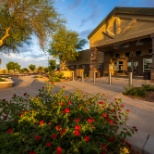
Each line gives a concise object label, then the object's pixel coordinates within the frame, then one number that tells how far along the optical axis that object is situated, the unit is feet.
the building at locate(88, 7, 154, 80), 44.74
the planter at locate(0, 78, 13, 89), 31.81
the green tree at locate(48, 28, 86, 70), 81.79
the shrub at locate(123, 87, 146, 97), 20.45
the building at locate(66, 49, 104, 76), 79.15
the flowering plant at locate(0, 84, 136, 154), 5.93
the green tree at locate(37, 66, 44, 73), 154.26
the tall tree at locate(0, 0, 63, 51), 30.56
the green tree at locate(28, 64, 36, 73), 174.00
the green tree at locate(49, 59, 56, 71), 106.25
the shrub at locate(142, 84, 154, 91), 21.99
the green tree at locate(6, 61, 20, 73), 191.80
